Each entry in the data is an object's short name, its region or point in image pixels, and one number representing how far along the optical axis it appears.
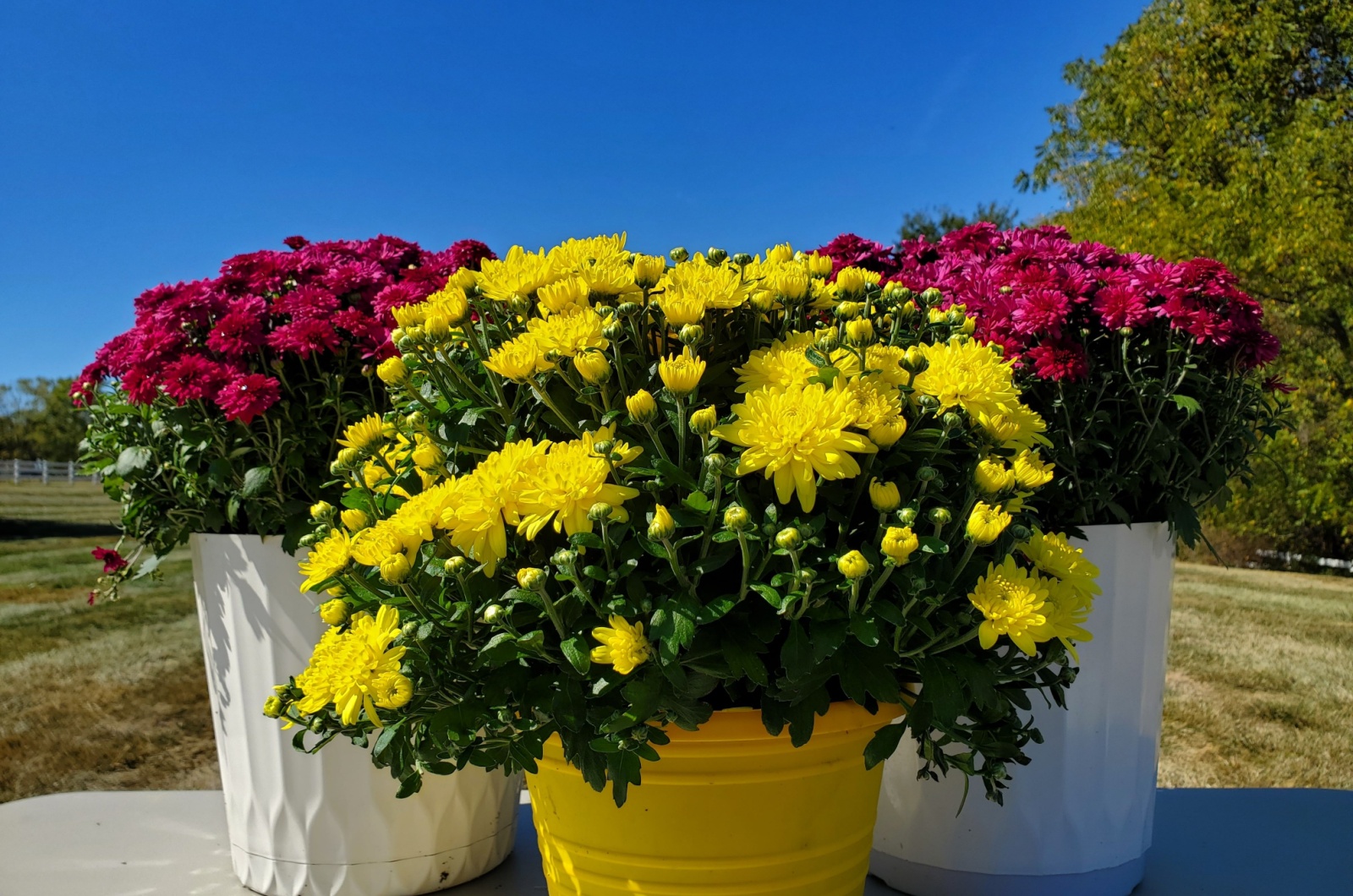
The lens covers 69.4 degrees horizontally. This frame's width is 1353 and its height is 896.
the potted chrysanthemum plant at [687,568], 0.95
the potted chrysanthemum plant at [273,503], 1.70
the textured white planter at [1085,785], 1.66
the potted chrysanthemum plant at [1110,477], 1.59
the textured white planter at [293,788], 1.71
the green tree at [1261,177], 8.23
